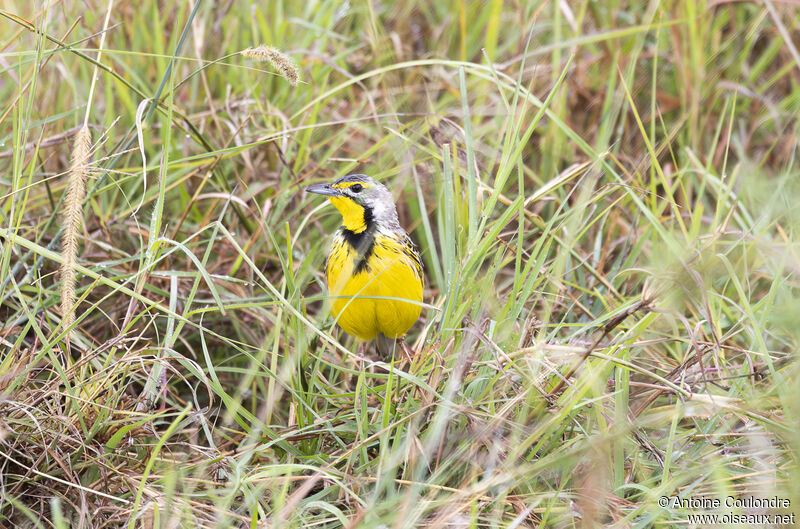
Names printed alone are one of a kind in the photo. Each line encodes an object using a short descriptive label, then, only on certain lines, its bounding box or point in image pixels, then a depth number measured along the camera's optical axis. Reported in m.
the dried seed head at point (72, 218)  4.54
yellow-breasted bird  6.07
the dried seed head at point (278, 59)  4.82
